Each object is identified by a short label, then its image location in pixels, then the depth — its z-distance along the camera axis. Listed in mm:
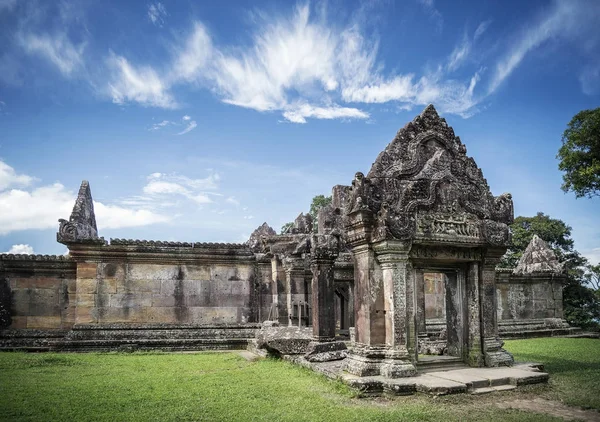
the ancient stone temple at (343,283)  8445
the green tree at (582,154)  17188
